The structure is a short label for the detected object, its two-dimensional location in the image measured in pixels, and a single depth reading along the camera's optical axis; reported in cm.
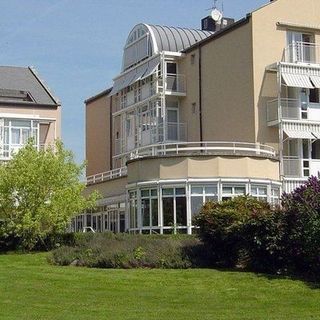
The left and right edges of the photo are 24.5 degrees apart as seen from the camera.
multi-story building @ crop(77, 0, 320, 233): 3603
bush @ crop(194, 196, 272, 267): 2414
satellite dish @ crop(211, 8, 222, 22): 5659
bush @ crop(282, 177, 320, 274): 2267
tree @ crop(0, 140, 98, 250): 3284
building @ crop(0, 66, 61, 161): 4753
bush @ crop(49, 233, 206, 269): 2552
